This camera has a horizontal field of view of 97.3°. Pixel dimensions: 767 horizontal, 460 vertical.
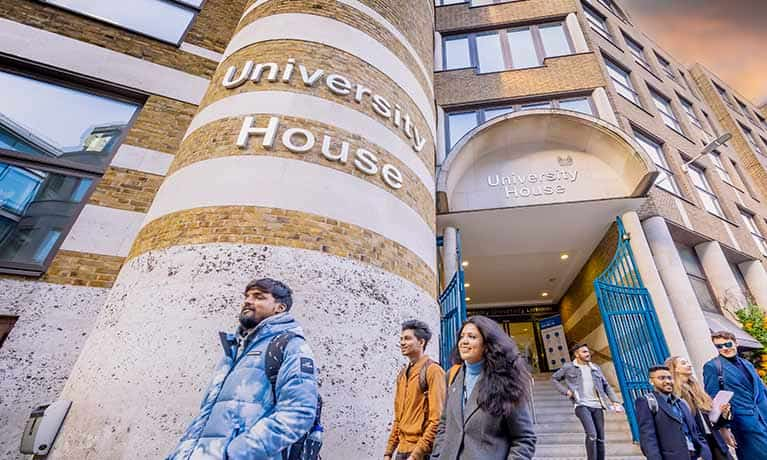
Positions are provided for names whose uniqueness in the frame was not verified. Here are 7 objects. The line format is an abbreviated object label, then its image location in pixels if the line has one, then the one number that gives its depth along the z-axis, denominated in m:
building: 3.98
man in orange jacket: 2.66
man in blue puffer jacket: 1.73
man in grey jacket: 4.99
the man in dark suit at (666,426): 3.10
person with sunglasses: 3.59
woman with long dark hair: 1.89
